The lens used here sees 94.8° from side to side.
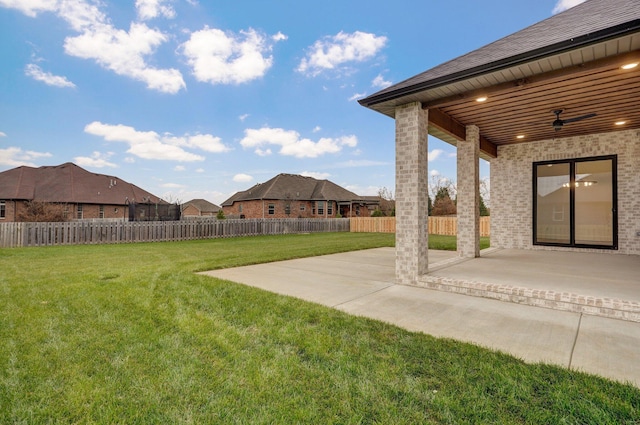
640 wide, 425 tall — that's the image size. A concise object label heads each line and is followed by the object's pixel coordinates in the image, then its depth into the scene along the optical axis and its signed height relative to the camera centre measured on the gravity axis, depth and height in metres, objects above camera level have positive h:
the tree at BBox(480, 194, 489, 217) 25.43 +0.42
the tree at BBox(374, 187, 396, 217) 36.70 +2.07
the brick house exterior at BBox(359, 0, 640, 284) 3.78 +1.92
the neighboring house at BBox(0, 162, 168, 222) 22.02 +1.91
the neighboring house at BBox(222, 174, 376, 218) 30.31 +1.53
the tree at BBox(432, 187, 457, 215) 27.68 +0.91
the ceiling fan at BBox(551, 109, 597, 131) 6.16 +1.95
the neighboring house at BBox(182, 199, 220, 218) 57.00 +1.27
